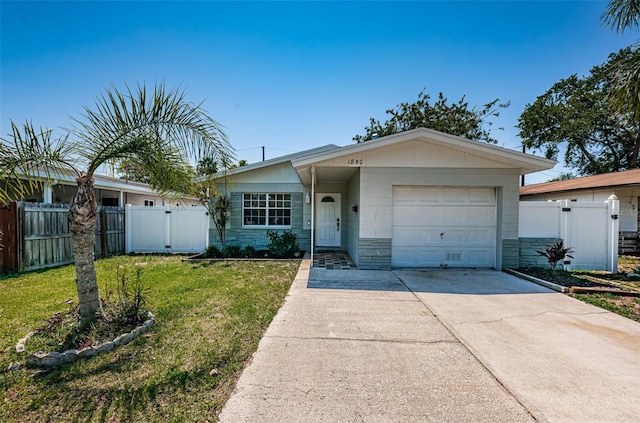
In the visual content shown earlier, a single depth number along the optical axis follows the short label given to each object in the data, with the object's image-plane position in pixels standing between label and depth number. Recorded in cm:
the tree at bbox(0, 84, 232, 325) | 319
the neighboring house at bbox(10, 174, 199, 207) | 1212
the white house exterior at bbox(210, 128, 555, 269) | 728
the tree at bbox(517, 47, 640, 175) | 1958
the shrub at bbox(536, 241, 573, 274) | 665
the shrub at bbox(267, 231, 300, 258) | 995
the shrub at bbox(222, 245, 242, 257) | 984
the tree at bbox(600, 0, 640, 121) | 523
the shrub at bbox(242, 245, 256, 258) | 985
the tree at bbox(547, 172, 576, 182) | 3409
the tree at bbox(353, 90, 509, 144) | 2216
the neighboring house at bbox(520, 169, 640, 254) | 1138
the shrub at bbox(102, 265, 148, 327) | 357
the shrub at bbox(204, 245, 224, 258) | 979
